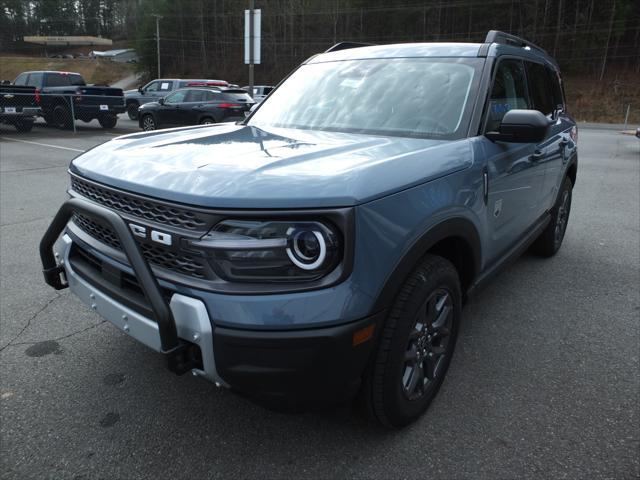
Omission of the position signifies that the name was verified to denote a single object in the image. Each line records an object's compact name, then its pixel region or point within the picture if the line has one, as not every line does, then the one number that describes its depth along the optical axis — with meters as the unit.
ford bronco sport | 1.79
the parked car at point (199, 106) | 16.19
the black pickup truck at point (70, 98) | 16.66
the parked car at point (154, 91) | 22.67
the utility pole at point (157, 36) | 58.58
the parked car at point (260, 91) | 23.89
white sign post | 16.84
